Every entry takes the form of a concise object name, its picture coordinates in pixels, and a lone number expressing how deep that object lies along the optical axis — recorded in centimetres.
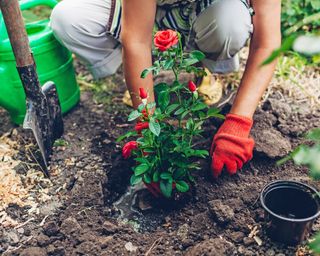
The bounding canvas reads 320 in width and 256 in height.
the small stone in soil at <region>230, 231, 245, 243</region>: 172
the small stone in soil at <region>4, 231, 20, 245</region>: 182
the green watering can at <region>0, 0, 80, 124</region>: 224
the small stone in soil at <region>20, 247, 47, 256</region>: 170
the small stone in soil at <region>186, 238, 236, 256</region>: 162
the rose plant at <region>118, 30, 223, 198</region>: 163
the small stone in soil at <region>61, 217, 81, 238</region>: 179
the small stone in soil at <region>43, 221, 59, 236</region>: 180
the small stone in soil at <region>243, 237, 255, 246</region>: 170
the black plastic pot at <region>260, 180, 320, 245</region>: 160
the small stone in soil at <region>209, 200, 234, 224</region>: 176
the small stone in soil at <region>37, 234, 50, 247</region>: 176
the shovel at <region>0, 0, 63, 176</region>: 198
